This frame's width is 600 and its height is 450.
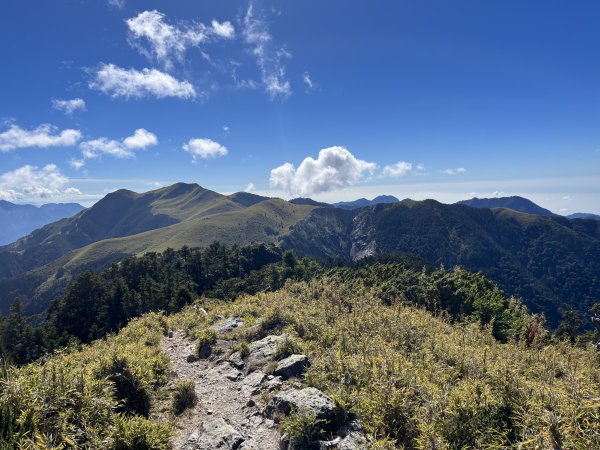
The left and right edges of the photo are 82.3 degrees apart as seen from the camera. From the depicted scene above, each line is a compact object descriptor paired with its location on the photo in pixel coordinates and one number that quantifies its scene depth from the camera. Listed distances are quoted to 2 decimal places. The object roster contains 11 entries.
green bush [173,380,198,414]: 11.24
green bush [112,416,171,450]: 7.63
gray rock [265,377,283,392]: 11.54
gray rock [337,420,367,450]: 7.77
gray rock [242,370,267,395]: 12.03
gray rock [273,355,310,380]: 12.12
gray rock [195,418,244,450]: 8.73
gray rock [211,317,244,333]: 19.86
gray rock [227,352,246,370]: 14.67
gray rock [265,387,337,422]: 8.72
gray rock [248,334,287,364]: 14.41
